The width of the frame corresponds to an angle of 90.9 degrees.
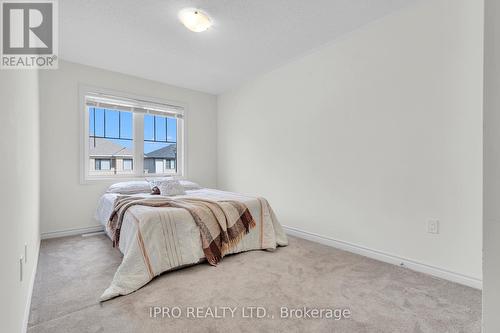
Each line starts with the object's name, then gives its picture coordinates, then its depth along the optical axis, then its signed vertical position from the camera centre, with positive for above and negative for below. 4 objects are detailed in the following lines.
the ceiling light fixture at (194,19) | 2.30 +1.41
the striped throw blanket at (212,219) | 2.42 -0.56
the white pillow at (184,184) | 3.64 -0.28
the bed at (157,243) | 1.95 -0.73
